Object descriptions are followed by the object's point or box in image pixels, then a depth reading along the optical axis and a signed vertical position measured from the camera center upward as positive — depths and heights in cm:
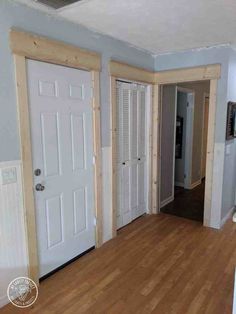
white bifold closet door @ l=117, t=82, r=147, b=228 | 328 -46
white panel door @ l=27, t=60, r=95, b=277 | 224 -40
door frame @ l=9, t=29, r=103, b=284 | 200 +37
